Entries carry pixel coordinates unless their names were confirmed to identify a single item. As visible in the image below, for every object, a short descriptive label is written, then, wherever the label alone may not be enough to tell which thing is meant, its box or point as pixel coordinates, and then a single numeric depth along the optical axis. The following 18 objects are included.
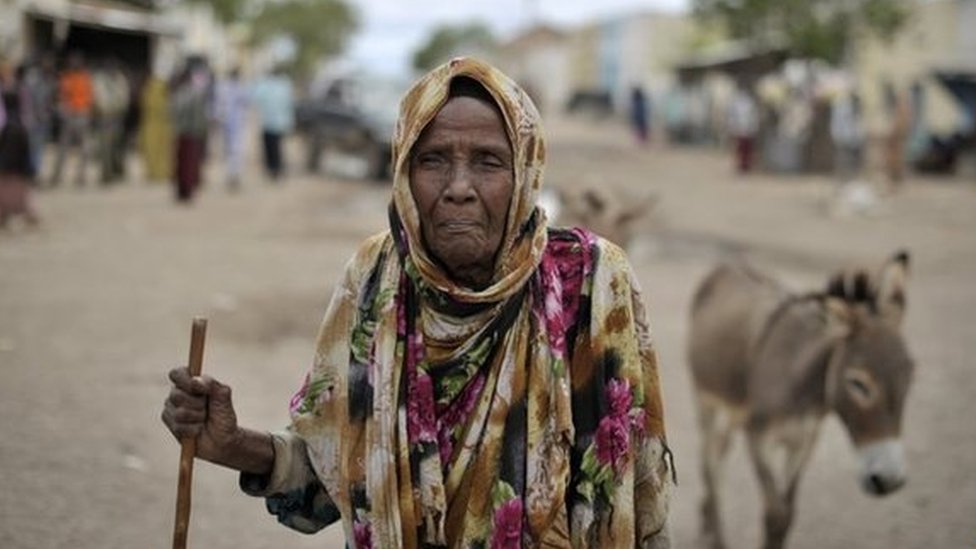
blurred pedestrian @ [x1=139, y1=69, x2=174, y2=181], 19.98
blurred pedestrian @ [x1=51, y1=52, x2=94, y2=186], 18.22
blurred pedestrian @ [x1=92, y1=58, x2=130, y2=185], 18.91
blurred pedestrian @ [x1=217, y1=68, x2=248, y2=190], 19.66
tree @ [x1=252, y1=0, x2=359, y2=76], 68.50
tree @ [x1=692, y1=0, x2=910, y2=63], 25.52
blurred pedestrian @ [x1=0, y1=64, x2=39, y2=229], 12.70
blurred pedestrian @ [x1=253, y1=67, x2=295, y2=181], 20.20
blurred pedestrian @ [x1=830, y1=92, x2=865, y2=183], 24.09
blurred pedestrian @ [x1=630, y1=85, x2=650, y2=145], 35.28
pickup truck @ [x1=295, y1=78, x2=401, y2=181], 21.95
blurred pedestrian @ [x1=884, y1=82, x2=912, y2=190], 22.58
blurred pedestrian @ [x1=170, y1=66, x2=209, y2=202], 16.95
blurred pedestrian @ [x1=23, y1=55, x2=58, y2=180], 17.53
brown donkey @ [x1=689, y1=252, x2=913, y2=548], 5.00
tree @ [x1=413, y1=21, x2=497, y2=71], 120.80
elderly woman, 2.18
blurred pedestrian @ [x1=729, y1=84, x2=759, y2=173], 26.52
